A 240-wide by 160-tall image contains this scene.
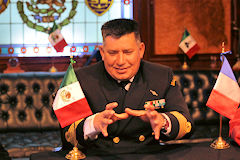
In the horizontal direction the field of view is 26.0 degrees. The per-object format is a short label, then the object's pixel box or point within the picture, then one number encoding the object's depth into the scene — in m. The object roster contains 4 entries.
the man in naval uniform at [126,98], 1.73
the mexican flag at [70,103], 1.66
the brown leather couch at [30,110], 2.92
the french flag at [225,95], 1.78
